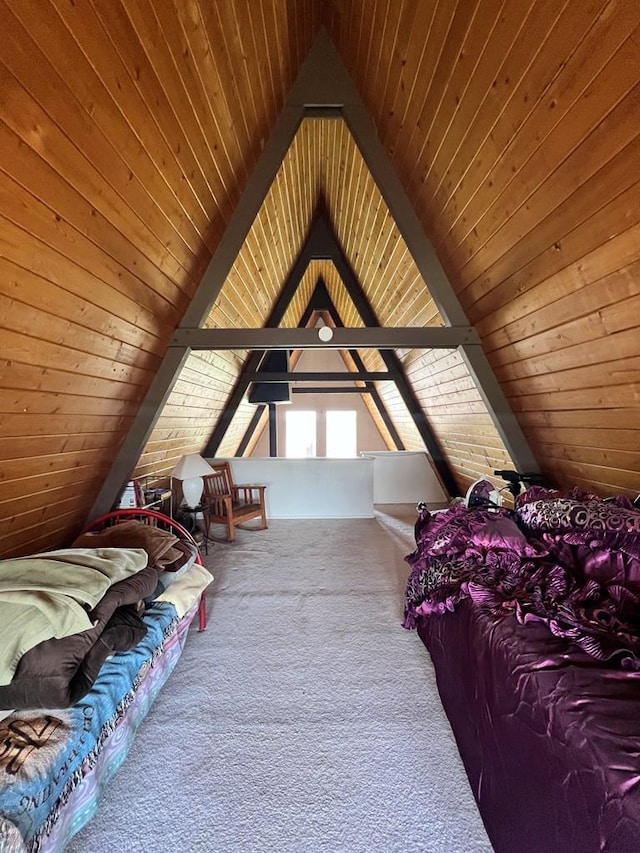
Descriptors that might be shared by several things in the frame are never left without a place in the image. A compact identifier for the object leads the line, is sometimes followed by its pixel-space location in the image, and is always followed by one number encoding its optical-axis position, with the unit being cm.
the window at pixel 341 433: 840
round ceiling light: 275
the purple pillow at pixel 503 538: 190
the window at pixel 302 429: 841
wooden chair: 418
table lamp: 357
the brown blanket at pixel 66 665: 115
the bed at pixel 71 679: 101
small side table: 377
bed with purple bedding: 87
